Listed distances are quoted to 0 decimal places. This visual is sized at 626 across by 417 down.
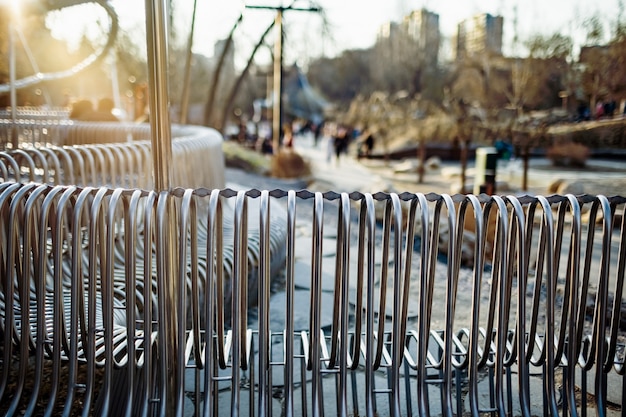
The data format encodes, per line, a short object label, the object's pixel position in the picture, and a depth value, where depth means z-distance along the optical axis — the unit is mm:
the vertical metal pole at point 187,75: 7078
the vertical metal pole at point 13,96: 7368
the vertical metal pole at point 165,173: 2506
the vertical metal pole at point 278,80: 17797
